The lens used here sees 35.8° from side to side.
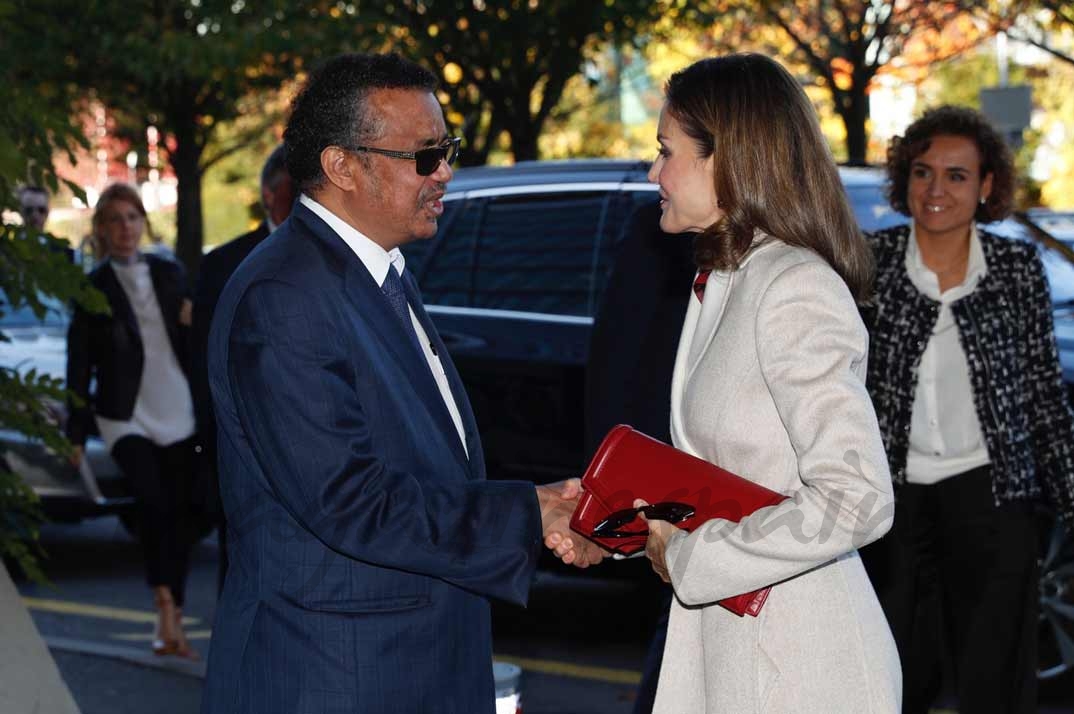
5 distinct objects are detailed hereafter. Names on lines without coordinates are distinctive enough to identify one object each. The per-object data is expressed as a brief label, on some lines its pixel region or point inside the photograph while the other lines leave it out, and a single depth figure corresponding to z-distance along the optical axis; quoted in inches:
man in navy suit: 106.4
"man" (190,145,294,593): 225.9
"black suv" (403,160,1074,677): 255.3
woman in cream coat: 105.0
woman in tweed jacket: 189.3
